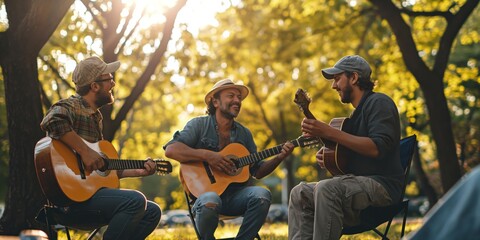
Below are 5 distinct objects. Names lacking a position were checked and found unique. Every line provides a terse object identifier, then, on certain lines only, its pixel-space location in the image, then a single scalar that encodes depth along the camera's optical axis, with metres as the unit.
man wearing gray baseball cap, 5.62
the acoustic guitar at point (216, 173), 6.78
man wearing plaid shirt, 5.88
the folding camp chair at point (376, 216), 5.85
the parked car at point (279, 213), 40.92
